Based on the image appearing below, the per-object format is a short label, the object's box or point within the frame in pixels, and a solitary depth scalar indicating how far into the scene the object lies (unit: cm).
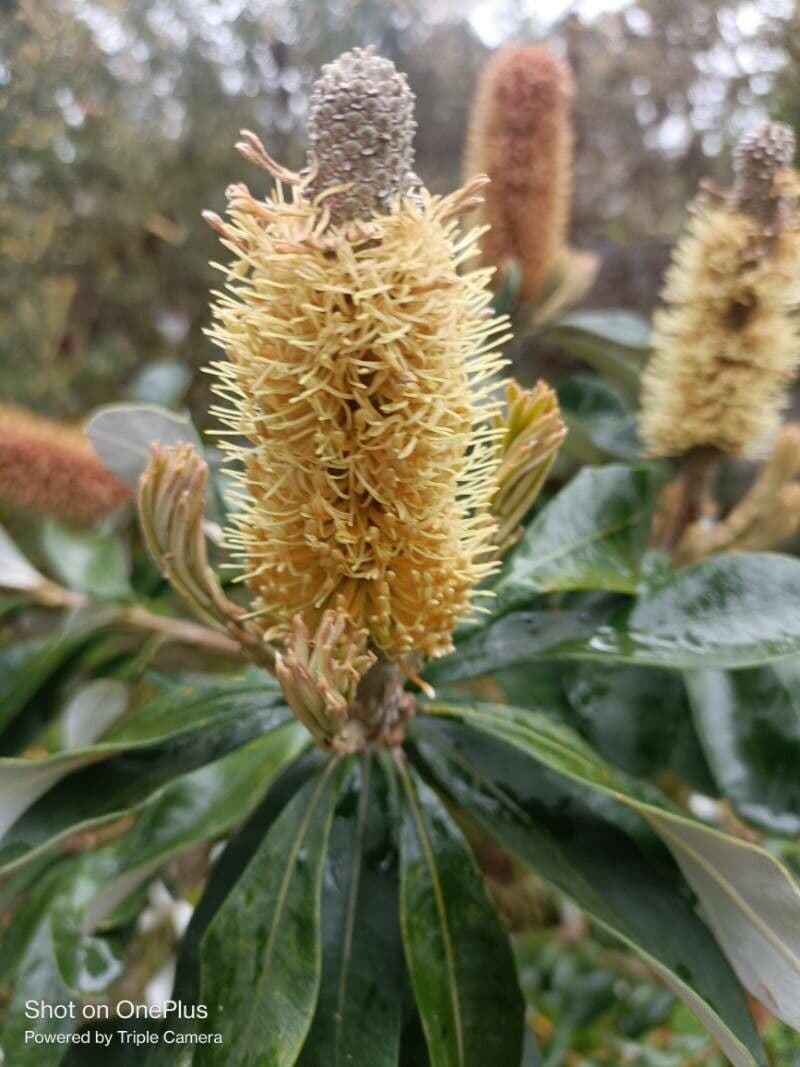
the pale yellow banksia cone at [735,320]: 20
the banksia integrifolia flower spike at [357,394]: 12
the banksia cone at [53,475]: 26
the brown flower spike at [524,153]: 30
